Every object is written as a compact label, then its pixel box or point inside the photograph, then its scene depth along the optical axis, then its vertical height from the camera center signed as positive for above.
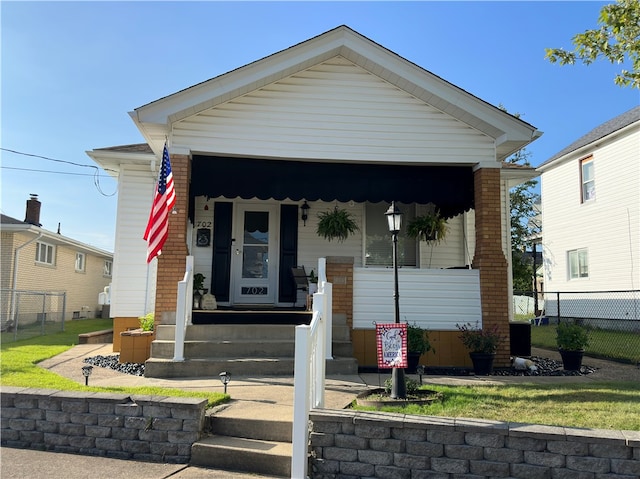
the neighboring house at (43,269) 16.22 +0.99
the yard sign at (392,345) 5.34 -0.49
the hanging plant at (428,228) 9.86 +1.41
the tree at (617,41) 6.16 +3.39
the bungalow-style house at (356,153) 8.12 +2.45
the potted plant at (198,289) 8.97 +0.15
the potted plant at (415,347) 7.39 -0.69
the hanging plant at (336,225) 9.74 +1.42
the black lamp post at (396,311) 5.38 -0.13
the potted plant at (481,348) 7.68 -0.74
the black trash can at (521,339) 9.04 -0.68
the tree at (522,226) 24.78 +3.94
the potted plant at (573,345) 8.04 -0.70
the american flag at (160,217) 7.43 +1.17
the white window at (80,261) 22.45 +1.55
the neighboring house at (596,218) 15.57 +2.89
